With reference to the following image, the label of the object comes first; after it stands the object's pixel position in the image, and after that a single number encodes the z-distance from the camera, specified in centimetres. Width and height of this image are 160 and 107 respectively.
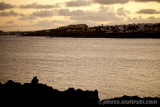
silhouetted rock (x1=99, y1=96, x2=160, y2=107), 1260
